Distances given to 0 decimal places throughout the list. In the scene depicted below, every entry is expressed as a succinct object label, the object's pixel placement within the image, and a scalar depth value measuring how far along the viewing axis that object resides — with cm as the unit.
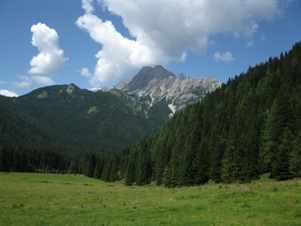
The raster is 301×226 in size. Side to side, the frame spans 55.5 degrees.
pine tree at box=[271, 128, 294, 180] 5991
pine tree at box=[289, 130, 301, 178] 5648
